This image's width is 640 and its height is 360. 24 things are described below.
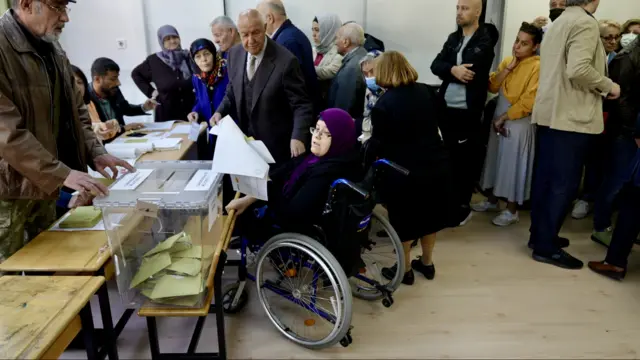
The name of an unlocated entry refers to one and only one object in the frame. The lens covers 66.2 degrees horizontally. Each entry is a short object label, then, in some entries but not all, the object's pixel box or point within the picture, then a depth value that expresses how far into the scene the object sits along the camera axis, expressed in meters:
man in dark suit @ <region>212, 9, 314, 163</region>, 2.55
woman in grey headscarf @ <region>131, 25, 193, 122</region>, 3.71
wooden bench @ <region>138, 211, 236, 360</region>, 1.65
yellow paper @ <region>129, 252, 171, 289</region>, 1.65
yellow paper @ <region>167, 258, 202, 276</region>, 1.67
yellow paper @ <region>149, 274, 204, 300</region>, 1.63
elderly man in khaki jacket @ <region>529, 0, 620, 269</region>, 2.51
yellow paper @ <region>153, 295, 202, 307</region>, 1.66
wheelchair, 1.98
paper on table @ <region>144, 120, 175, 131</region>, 3.29
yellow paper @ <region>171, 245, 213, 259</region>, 1.72
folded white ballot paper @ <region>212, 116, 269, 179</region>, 1.83
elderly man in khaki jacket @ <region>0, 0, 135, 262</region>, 1.58
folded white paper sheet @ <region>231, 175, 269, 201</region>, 1.93
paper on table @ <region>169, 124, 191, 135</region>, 3.19
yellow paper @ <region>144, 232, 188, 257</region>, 1.70
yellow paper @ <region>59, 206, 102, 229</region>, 1.81
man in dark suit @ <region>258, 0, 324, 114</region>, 3.04
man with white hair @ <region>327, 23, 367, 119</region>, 3.30
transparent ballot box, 1.62
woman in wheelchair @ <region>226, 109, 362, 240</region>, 2.05
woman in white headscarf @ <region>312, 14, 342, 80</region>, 3.58
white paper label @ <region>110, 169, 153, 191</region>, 1.69
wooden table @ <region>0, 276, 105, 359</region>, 1.15
